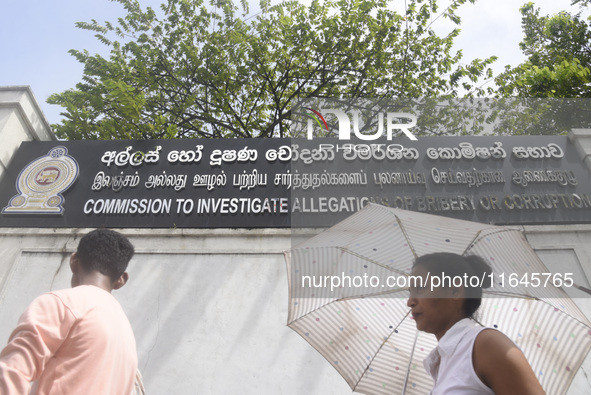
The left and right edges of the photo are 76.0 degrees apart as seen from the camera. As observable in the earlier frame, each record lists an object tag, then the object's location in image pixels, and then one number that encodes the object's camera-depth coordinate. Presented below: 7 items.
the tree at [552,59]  9.13
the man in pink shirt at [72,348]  1.41
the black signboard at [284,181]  5.49
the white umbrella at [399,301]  2.09
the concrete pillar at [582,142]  5.72
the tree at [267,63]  9.05
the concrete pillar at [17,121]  6.17
